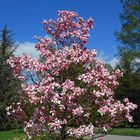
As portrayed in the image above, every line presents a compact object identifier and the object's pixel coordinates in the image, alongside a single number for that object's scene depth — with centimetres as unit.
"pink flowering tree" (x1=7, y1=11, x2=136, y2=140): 459
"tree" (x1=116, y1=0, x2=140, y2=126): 2055
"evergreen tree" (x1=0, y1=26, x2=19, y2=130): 842
